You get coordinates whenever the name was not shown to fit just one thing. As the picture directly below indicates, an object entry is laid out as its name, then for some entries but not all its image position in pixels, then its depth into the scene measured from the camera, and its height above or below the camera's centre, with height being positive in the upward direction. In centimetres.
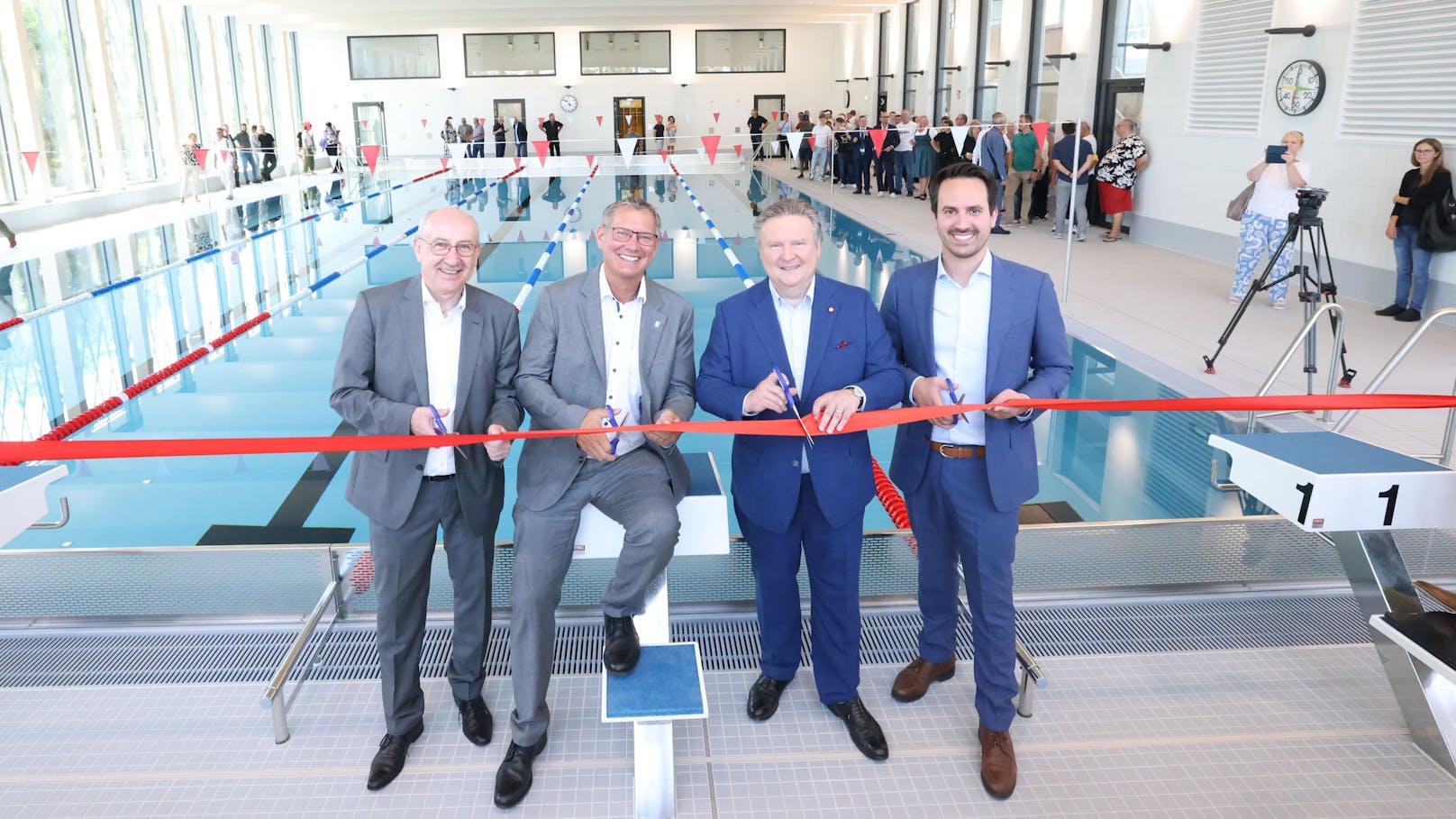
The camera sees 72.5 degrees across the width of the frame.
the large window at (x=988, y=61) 1886 +166
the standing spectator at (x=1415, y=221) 783 -56
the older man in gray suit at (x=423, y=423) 255 -69
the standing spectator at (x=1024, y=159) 1448 -12
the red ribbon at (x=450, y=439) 240 -70
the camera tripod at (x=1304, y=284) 611 -84
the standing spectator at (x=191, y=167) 1825 -28
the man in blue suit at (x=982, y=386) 254 -60
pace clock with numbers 956 +59
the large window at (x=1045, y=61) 1550 +143
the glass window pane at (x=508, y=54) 3372 +320
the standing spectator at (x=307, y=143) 2598 +20
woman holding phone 826 -44
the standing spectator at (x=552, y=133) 3075 +54
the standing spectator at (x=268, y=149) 2468 +6
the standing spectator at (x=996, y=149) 1403 +2
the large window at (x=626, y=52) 3419 +330
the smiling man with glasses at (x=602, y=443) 256 -75
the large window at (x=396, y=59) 3372 +306
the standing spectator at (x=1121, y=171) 1261 -26
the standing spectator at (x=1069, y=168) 1296 -25
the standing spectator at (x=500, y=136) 3181 +47
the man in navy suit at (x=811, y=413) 263 -68
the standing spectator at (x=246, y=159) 2325 -16
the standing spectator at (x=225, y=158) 2041 -13
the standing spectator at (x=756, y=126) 3052 +73
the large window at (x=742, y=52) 3450 +333
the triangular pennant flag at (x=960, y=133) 1438 +24
